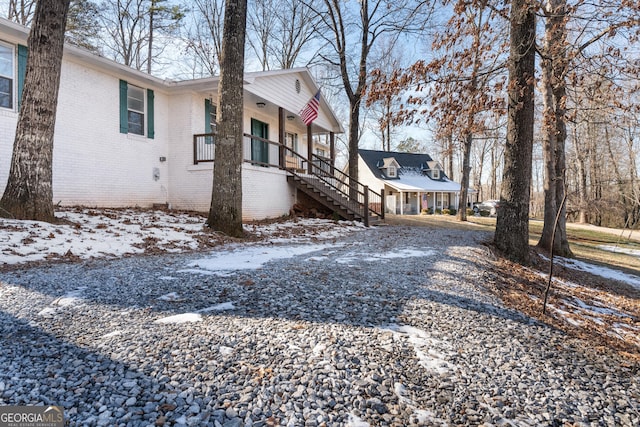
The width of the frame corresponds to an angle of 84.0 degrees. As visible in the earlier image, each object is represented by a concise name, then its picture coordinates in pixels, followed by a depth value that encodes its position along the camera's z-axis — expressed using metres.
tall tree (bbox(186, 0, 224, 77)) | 19.84
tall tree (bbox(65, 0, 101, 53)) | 14.84
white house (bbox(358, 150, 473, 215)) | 28.33
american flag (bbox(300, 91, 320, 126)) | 13.35
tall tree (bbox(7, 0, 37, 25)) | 15.41
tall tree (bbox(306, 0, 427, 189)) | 15.12
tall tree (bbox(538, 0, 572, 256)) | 7.22
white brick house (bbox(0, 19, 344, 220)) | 8.35
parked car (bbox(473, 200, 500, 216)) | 31.69
